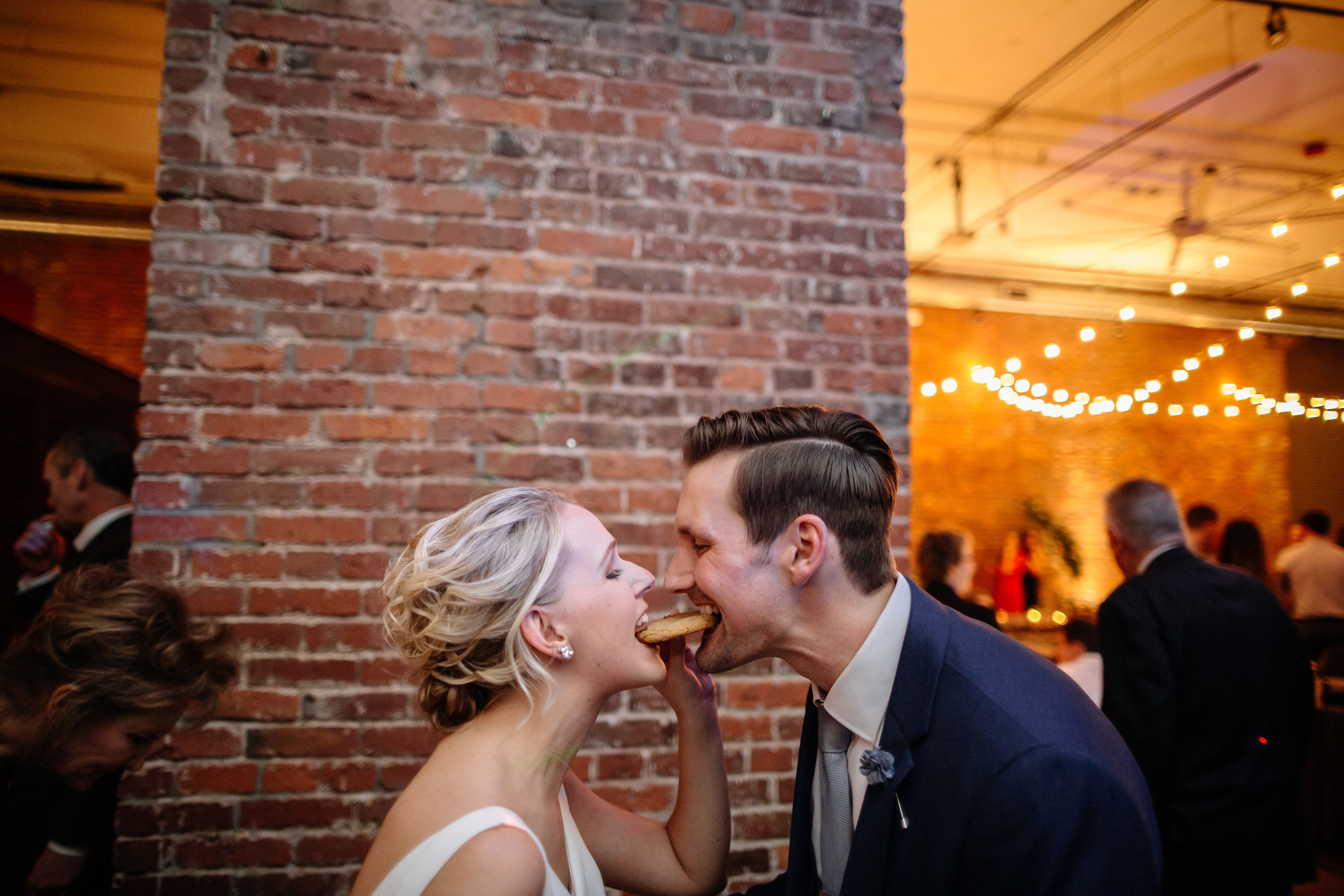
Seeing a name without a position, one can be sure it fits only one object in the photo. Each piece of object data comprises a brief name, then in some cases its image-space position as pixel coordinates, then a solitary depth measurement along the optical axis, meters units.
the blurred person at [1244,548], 5.28
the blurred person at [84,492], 3.24
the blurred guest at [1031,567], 9.68
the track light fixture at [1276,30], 4.03
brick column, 2.08
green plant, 9.70
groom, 1.18
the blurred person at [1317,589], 5.59
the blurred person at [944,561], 3.56
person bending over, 1.73
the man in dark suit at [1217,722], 2.50
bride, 1.36
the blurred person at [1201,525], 6.54
